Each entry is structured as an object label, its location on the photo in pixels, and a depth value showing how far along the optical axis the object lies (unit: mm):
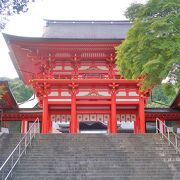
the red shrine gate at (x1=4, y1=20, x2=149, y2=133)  17109
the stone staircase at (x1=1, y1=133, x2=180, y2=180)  10398
